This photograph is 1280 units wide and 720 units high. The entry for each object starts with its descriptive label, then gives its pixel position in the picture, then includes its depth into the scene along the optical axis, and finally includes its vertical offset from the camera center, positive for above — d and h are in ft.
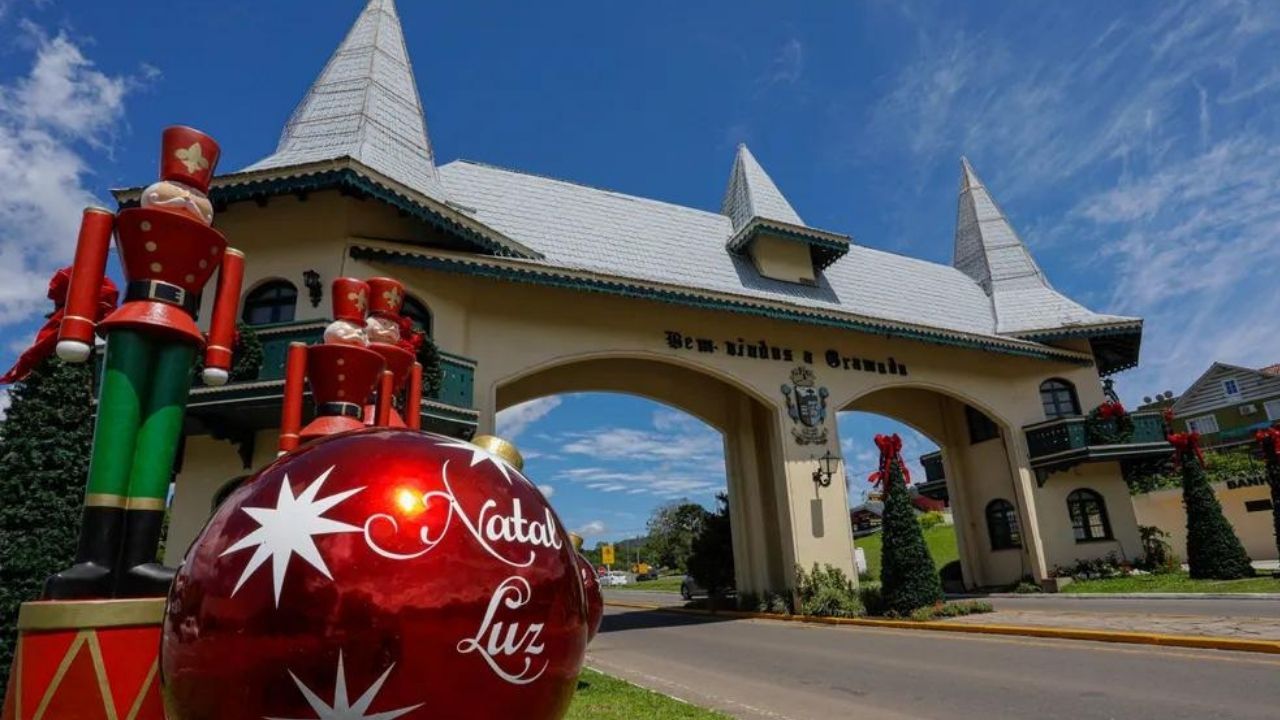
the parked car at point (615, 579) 196.35 -9.25
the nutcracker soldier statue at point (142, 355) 8.57 +3.12
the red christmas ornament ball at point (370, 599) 5.32 -0.30
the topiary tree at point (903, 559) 46.16 -1.76
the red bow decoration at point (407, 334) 18.50 +7.92
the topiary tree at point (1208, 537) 53.47 -1.65
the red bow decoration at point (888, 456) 49.14 +5.77
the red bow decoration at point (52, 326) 11.51 +4.47
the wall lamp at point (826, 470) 53.67 +5.49
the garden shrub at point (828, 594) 47.93 -4.15
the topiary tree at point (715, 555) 63.93 -1.02
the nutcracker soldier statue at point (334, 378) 13.87 +4.03
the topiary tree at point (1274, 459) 51.42 +4.24
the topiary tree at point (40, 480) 22.77 +3.62
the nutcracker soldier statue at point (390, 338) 16.57 +5.65
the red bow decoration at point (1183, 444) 57.16 +6.36
